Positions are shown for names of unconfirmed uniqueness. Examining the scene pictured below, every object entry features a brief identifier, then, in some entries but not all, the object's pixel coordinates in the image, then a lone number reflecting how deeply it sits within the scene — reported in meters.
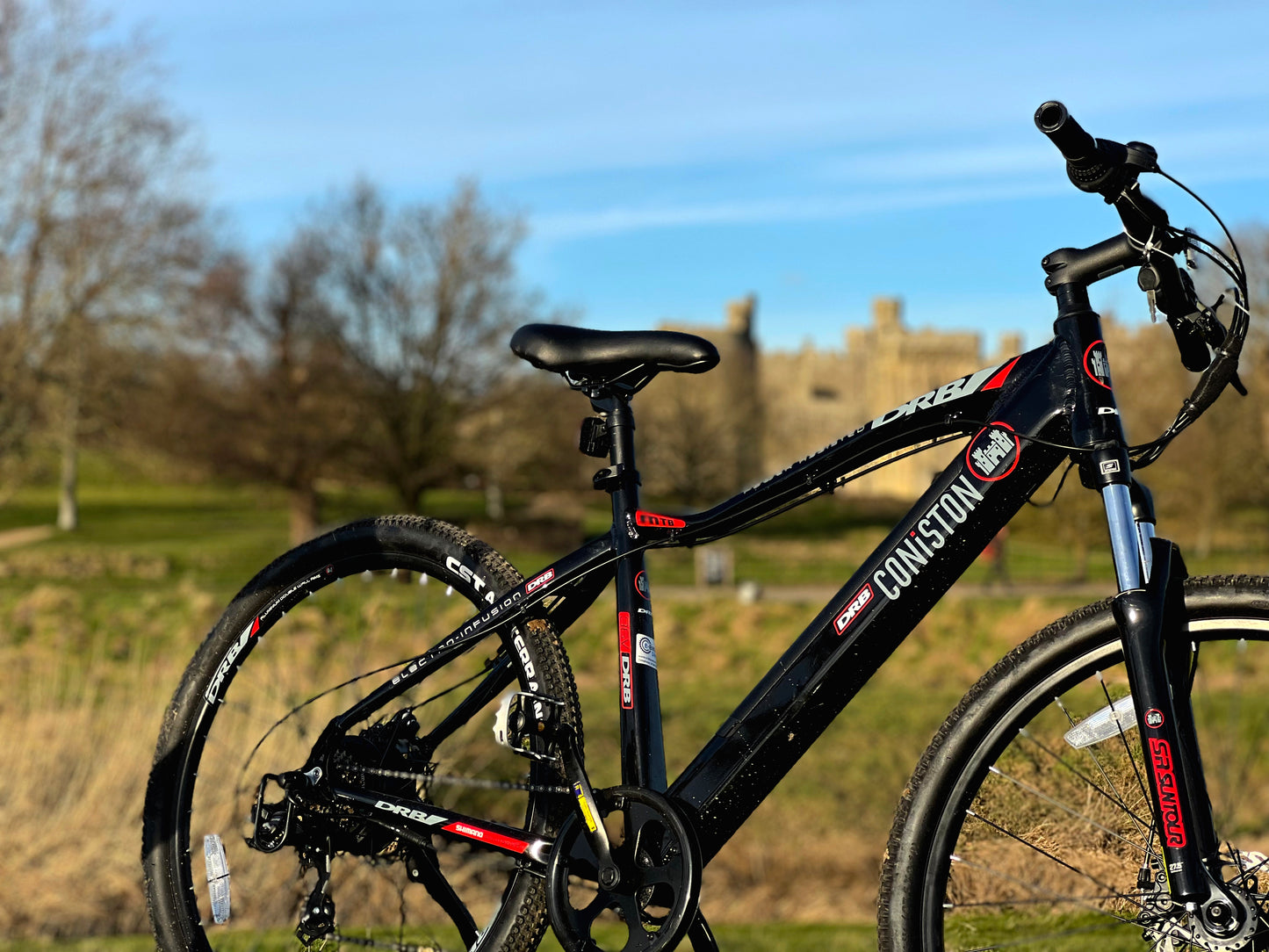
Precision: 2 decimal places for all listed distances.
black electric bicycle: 1.95
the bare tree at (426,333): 28.16
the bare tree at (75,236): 17.73
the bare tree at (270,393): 26.52
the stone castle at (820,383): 49.44
